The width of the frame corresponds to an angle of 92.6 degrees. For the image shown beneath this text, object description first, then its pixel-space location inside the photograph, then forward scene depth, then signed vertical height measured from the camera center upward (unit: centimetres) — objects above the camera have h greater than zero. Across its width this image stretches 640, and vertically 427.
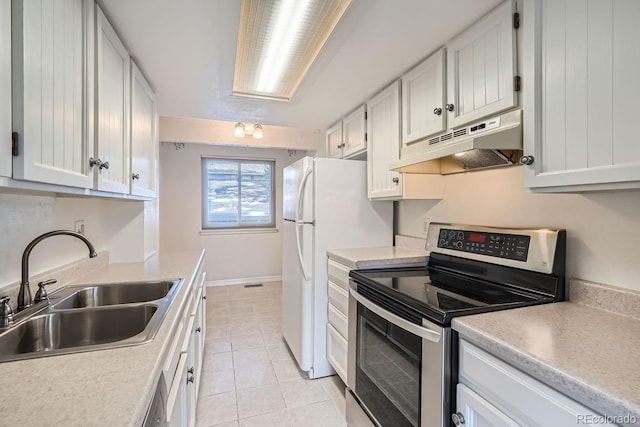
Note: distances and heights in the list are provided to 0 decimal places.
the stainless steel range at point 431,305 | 112 -38
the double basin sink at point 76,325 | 99 -42
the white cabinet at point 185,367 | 102 -64
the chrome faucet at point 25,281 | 114 -26
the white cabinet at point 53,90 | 78 +37
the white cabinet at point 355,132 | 246 +70
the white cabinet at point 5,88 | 72 +30
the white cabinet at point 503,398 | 74 -51
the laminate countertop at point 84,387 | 61 -40
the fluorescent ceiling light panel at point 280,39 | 135 +91
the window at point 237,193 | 482 +33
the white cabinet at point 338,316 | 198 -70
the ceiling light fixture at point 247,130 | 378 +105
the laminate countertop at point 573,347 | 67 -37
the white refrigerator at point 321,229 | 225 -12
